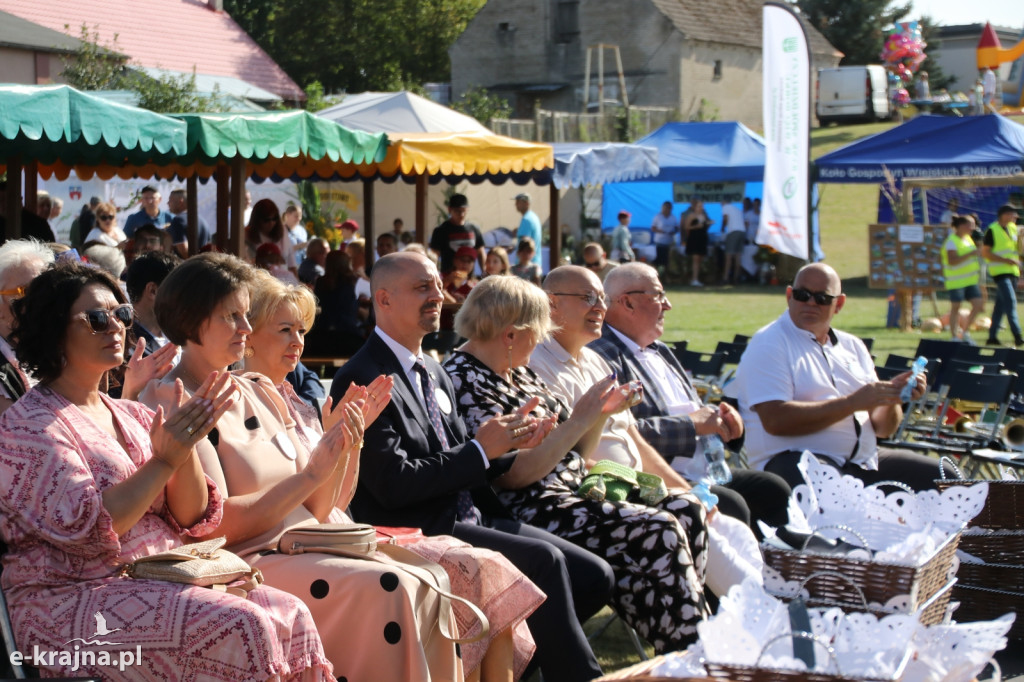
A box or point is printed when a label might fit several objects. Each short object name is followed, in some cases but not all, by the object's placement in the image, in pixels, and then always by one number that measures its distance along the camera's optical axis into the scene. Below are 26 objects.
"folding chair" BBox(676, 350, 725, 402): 8.67
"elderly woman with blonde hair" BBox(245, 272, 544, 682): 3.60
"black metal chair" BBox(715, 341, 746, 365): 9.48
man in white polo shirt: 5.55
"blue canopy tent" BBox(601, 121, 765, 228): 23.05
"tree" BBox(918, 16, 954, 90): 56.51
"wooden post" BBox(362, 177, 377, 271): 12.28
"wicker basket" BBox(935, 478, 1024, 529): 4.30
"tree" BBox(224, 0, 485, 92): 50.75
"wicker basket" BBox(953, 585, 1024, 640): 4.36
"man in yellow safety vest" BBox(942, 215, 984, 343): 15.80
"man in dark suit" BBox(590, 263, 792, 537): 5.11
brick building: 43.16
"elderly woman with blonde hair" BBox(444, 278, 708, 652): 4.14
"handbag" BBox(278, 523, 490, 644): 3.41
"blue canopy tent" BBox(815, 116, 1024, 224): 19.08
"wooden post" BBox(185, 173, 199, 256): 10.59
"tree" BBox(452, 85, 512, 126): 37.44
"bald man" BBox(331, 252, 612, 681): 3.88
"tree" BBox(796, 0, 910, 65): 57.00
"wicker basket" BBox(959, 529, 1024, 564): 4.37
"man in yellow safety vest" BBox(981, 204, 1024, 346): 15.38
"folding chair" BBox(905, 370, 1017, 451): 7.03
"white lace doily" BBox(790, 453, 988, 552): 3.23
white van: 45.91
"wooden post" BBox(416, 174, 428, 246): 11.55
